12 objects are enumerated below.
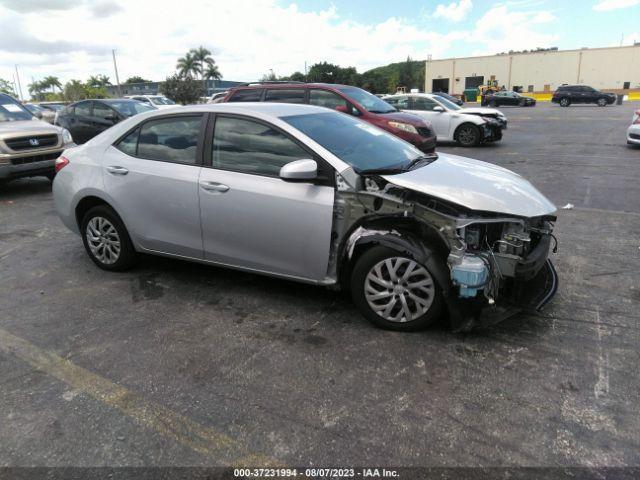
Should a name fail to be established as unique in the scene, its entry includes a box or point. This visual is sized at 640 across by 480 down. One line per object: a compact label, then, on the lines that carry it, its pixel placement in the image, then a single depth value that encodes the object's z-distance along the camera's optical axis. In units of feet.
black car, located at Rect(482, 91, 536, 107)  133.80
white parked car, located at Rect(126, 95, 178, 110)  81.29
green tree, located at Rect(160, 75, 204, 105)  224.74
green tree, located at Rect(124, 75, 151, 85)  378.03
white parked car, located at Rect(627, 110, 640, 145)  41.57
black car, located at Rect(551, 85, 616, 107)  125.80
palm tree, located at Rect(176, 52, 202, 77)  257.34
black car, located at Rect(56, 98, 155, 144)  42.09
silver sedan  10.86
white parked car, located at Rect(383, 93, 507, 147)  47.03
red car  34.08
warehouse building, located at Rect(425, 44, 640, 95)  229.25
